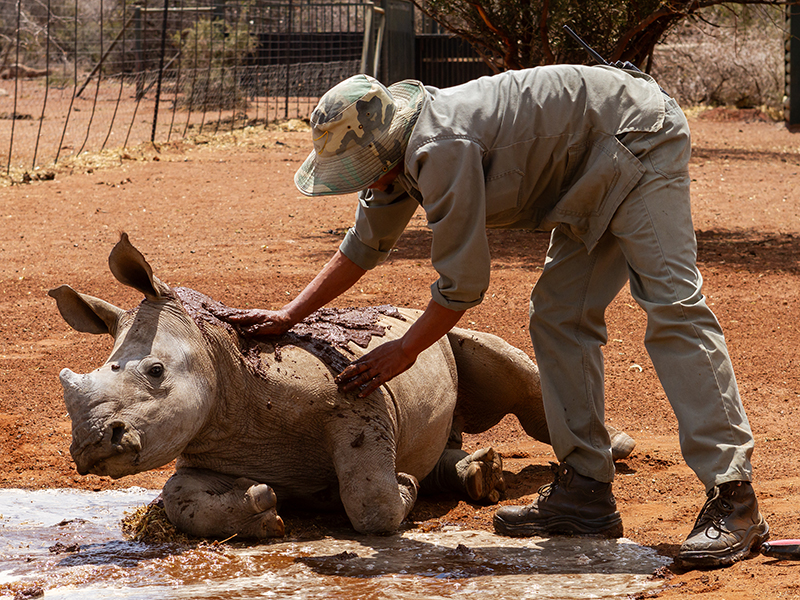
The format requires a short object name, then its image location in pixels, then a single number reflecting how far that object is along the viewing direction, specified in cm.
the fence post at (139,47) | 2080
